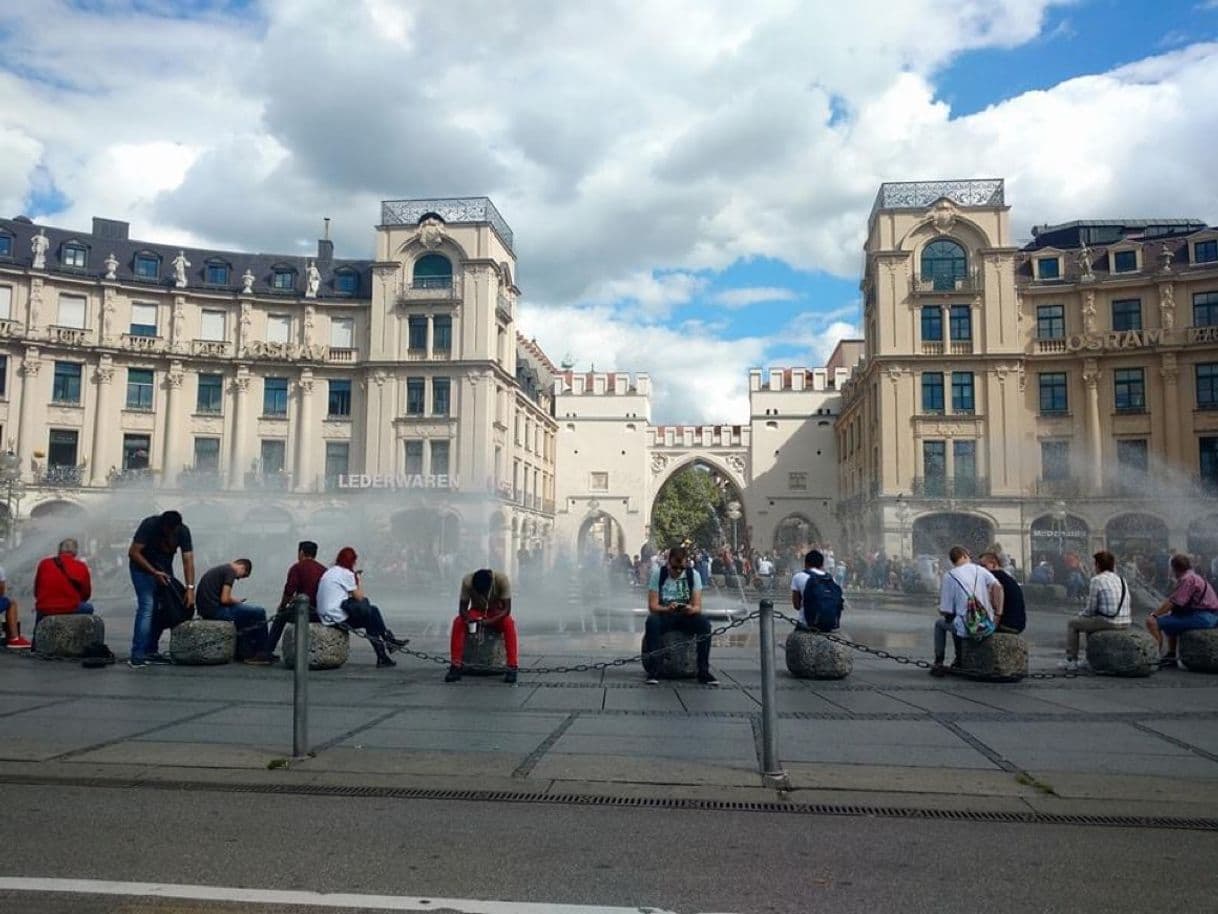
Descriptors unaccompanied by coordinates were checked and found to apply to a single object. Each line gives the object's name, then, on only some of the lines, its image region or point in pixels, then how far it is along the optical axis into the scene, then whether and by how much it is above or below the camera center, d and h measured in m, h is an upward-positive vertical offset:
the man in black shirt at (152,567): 10.97 -0.12
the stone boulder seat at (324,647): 10.83 -1.01
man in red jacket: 11.75 -0.37
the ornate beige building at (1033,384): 42.47 +8.04
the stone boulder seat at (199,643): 11.07 -0.99
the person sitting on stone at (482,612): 10.18 -0.57
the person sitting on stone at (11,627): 12.30 -0.92
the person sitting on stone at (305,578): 11.57 -0.25
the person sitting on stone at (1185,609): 11.55 -0.57
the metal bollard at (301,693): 6.56 -0.92
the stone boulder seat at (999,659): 10.38 -1.06
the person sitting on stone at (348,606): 11.22 -0.57
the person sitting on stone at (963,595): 10.64 -0.38
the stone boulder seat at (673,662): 10.34 -1.11
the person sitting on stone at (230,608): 11.45 -0.62
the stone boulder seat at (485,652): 10.23 -0.99
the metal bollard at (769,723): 6.17 -1.05
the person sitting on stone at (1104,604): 11.18 -0.50
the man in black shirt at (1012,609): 11.02 -0.55
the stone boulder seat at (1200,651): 11.19 -1.03
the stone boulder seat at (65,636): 11.49 -0.95
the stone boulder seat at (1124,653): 10.75 -1.02
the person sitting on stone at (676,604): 10.42 -0.48
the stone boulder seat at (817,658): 10.43 -1.06
